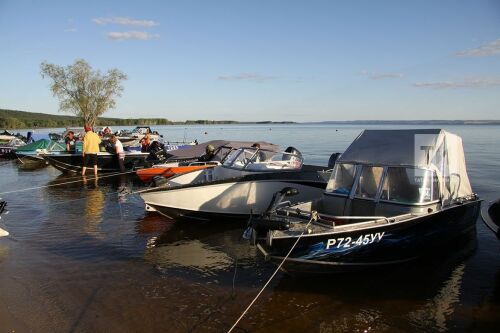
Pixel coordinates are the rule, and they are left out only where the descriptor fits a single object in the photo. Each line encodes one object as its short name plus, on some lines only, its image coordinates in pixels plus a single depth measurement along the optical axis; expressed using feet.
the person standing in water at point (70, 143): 77.92
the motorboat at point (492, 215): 26.79
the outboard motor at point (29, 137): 111.14
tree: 180.75
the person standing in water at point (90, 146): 62.23
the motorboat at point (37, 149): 79.08
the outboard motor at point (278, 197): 24.35
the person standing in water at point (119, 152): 65.16
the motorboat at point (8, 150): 96.58
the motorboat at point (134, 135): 111.45
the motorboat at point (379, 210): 21.44
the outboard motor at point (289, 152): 41.52
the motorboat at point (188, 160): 51.44
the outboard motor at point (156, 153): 64.75
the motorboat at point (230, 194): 34.99
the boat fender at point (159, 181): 38.29
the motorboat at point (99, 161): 65.83
